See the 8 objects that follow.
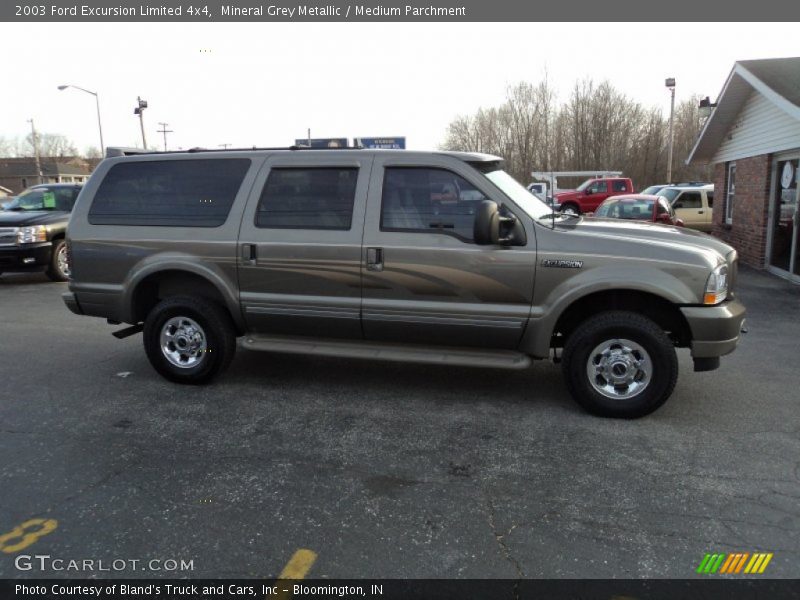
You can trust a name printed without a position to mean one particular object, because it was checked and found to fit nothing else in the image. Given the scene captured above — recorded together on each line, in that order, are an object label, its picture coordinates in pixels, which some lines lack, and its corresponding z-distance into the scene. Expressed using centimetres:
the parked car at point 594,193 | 2544
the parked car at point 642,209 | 1352
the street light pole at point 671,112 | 3679
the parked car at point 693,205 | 2020
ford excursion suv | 445
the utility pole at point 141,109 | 2832
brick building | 1094
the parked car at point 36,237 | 1084
